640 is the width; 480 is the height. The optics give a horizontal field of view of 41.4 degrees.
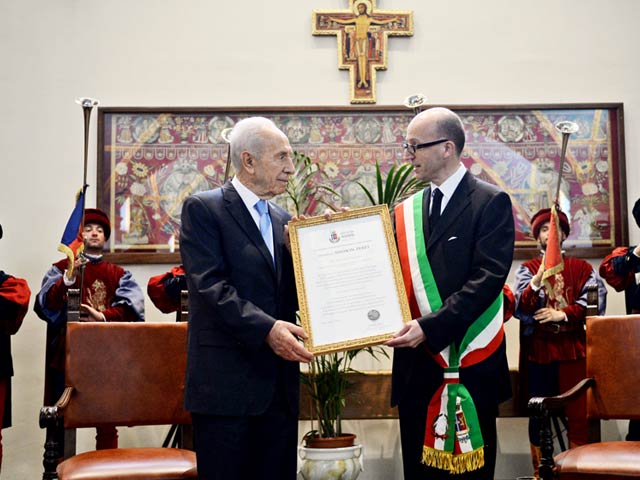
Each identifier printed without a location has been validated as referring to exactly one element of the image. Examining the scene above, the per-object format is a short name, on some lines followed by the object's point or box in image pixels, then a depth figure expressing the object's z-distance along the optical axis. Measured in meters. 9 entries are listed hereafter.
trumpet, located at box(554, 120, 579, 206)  4.43
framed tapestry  5.47
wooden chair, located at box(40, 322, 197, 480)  3.12
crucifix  5.61
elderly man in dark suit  2.52
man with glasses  2.63
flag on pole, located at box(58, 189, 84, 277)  4.59
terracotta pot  4.33
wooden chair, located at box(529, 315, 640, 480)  2.97
